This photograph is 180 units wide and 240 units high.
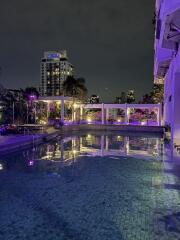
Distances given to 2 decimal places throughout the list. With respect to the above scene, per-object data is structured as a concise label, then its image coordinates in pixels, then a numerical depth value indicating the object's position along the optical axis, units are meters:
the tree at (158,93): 22.88
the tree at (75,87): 24.45
